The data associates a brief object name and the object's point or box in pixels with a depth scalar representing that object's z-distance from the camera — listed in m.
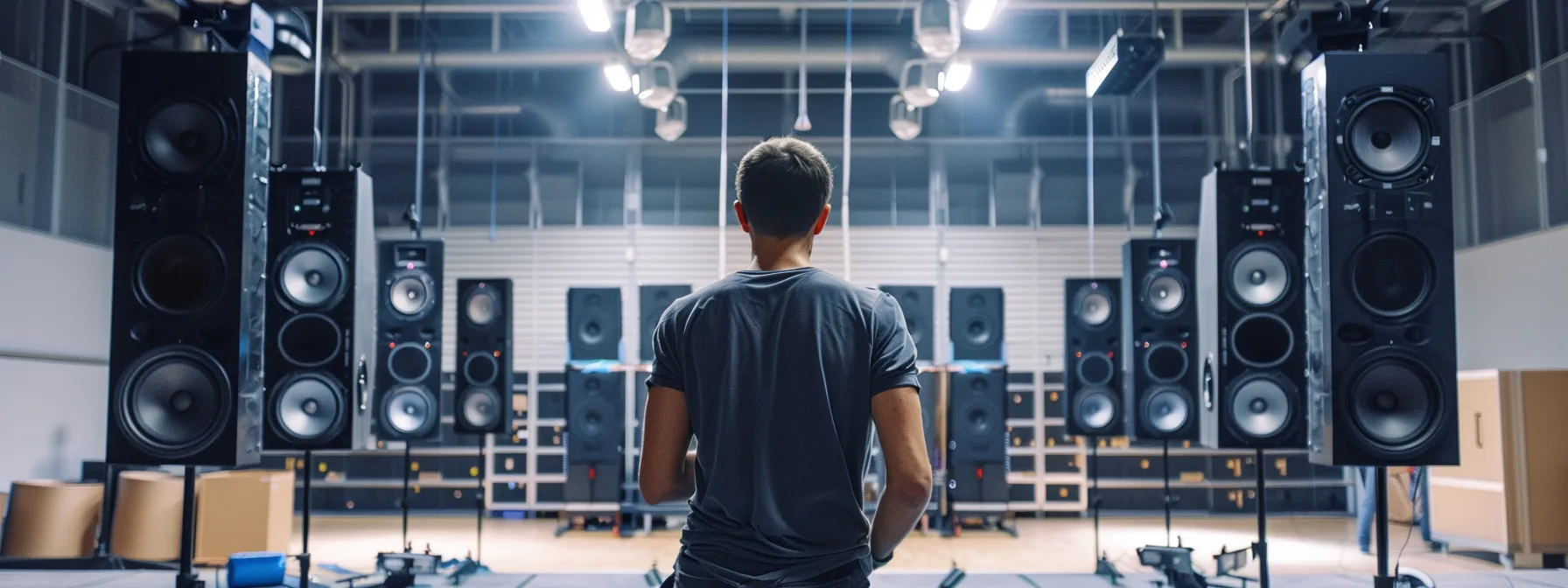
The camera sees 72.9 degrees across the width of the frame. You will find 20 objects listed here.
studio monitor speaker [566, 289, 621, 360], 7.25
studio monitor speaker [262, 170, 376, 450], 3.89
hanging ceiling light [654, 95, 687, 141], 8.36
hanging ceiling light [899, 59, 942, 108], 7.09
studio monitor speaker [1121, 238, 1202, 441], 5.41
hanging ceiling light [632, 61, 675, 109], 7.33
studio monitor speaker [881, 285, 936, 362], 7.20
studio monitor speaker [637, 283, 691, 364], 7.27
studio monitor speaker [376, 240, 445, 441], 5.42
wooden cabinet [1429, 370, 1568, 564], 6.06
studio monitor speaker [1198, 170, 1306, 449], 3.87
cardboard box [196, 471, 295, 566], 5.81
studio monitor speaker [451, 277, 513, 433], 5.76
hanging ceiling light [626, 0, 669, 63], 5.73
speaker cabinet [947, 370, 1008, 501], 7.41
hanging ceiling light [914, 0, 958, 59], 5.94
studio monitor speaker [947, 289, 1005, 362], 7.08
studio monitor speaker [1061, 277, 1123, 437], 6.16
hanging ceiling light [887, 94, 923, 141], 8.11
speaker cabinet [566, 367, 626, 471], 7.44
